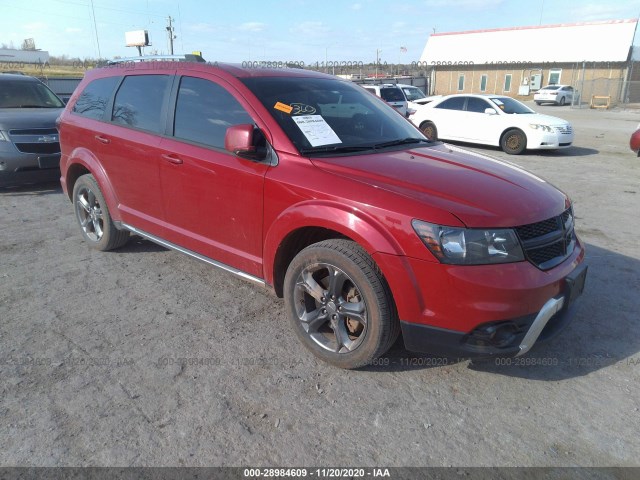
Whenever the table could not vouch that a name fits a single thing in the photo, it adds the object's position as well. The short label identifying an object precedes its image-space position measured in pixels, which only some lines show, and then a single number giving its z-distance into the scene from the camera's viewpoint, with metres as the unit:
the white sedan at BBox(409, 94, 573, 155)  11.89
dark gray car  7.23
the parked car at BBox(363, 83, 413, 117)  17.83
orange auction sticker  3.38
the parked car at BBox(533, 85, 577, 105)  36.97
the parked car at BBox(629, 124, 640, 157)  11.50
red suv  2.58
